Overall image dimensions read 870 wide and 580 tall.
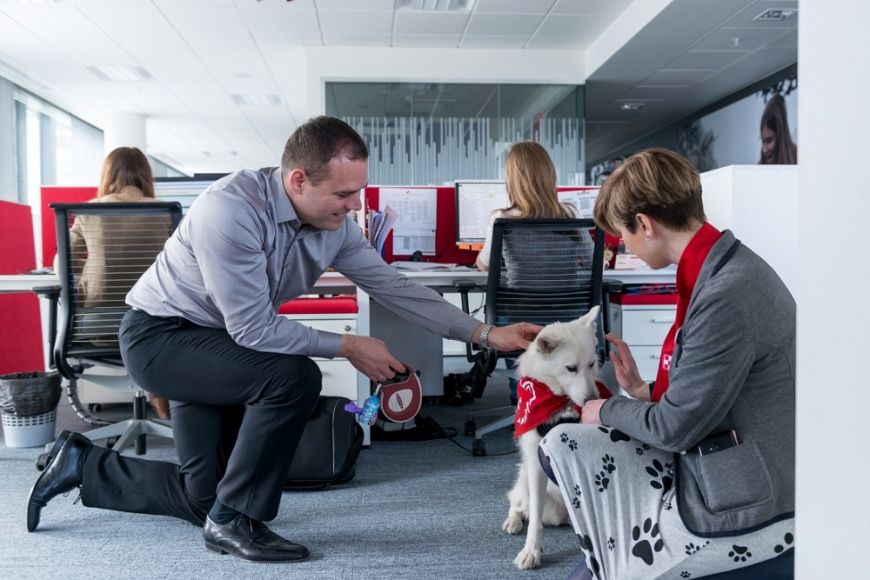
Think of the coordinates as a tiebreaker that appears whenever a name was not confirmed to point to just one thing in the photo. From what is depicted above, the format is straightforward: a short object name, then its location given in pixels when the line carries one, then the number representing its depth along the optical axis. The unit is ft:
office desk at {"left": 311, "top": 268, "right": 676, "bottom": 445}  10.03
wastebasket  10.16
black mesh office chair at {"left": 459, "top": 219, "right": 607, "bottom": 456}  9.43
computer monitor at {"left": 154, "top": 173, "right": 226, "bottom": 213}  11.99
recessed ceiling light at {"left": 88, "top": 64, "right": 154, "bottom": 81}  25.57
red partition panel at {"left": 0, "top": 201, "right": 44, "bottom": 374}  13.41
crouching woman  3.84
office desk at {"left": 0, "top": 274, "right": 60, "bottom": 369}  10.10
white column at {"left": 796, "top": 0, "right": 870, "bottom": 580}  1.77
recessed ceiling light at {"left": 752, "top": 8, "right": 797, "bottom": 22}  18.46
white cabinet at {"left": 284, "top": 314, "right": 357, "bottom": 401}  10.01
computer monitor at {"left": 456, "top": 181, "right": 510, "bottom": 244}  12.51
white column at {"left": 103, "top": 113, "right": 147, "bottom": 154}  32.32
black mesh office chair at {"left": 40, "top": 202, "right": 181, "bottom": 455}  8.70
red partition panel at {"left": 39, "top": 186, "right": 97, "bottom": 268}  13.65
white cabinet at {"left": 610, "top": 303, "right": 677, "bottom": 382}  10.83
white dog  5.87
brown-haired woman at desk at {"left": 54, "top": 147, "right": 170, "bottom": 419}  8.84
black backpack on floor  8.05
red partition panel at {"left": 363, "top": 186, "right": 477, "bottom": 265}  12.75
